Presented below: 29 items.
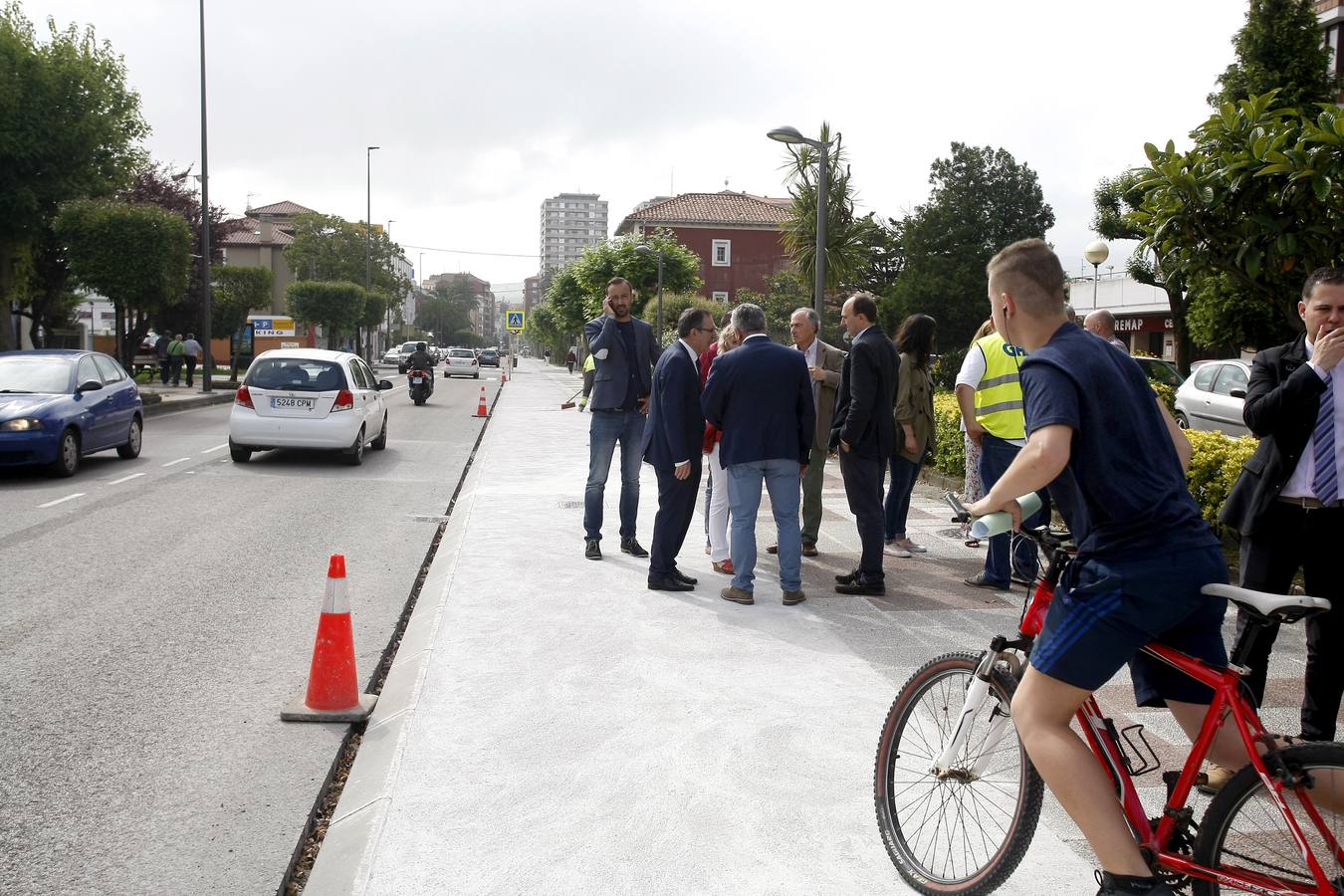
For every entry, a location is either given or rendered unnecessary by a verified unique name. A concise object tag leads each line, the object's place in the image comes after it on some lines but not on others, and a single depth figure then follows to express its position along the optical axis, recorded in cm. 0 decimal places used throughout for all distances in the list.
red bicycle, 250
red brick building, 7138
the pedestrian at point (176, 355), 3416
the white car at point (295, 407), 1472
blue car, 1238
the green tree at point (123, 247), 2553
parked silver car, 1717
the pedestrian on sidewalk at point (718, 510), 784
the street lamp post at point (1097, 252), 2456
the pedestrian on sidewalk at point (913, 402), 839
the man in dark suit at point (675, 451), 729
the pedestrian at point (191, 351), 3488
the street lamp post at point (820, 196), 1385
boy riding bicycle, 274
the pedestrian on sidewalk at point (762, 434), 682
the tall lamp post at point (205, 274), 2943
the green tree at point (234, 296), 4109
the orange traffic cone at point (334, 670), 494
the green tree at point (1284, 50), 2581
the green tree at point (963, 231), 4975
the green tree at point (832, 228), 2459
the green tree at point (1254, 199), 631
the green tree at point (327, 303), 5719
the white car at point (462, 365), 5584
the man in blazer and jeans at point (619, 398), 839
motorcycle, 2958
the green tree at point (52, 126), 2283
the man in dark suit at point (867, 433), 723
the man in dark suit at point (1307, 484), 425
